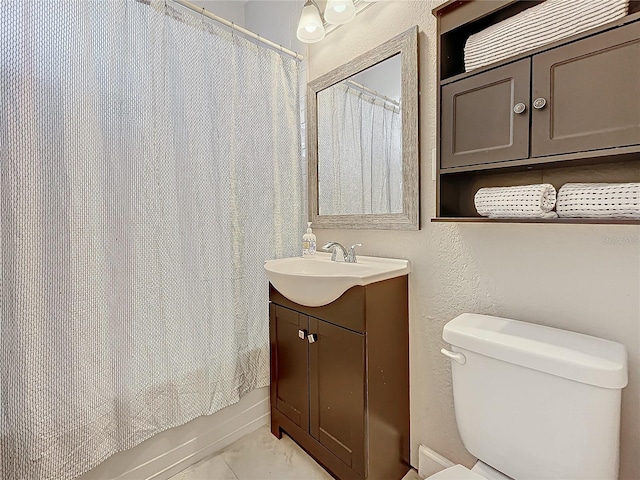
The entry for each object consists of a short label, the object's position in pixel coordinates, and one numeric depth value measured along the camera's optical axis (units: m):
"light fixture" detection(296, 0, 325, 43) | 1.54
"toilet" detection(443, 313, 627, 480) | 0.82
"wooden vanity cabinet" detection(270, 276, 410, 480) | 1.26
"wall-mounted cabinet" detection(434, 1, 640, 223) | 0.79
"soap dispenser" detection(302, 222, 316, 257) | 1.79
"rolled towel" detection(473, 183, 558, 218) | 0.92
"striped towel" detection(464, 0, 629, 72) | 0.82
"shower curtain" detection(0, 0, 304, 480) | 1.05
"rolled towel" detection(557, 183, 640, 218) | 0.78
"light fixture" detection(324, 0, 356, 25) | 1.48
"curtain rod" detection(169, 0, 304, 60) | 1.43
